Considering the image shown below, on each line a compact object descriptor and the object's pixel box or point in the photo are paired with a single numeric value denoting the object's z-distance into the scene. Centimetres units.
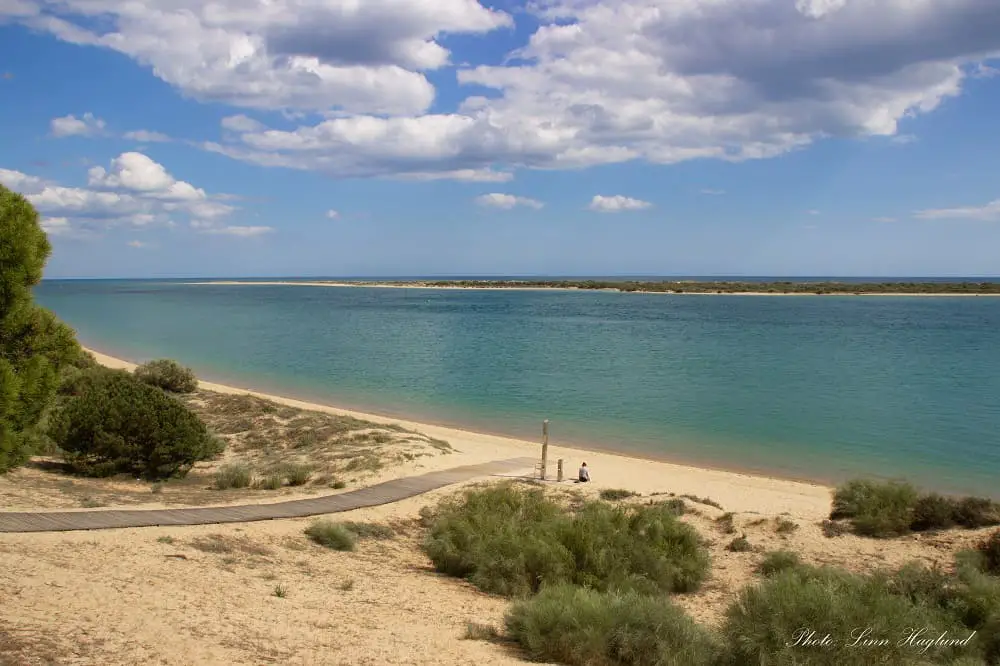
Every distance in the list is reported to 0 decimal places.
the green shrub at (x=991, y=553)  1111
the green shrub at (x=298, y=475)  1661
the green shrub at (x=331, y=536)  1194
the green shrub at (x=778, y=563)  1198
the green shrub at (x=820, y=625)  678
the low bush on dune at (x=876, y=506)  1370
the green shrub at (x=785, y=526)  1397
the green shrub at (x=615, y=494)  1618
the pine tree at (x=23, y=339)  973
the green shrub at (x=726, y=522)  1413
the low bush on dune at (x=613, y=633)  740
